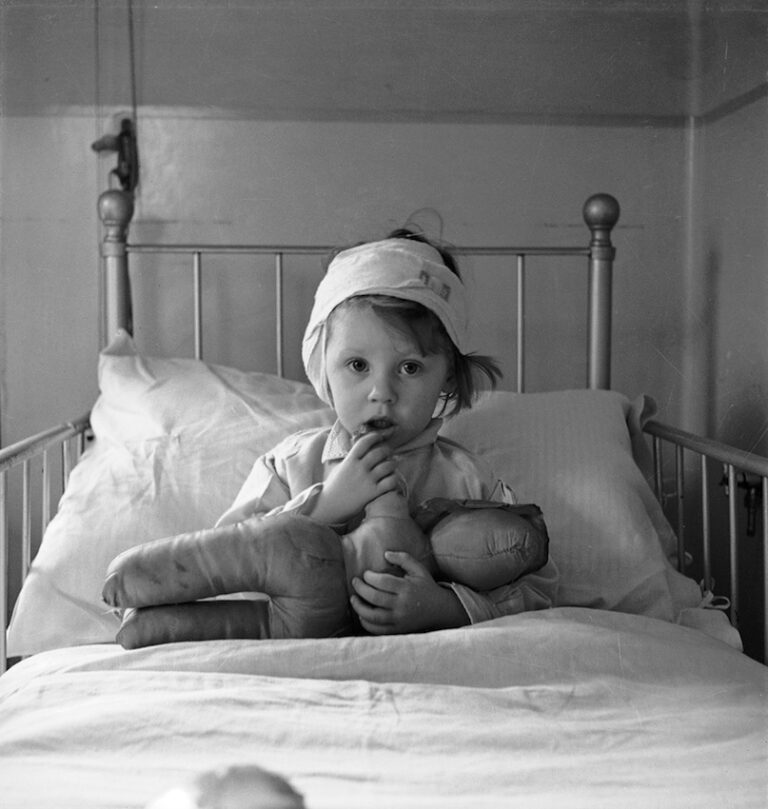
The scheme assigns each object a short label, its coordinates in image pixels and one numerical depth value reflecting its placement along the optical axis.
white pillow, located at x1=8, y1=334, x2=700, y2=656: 1.32
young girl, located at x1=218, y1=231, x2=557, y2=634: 1.12
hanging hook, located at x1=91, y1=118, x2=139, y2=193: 1.88
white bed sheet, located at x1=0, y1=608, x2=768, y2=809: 0.72
